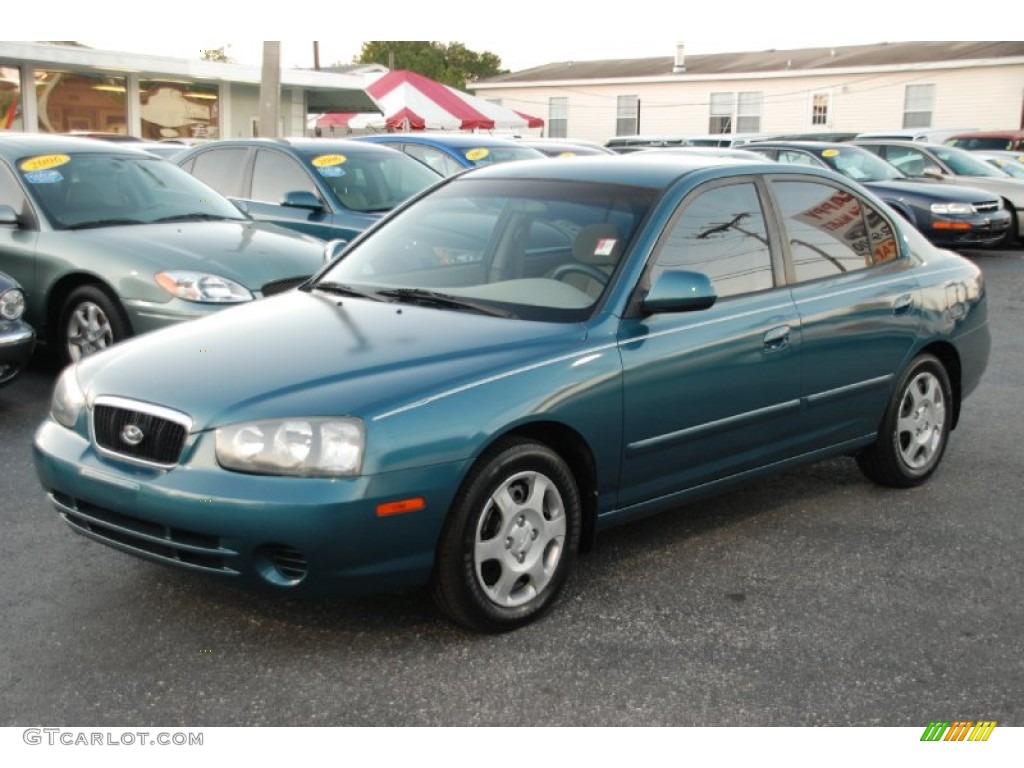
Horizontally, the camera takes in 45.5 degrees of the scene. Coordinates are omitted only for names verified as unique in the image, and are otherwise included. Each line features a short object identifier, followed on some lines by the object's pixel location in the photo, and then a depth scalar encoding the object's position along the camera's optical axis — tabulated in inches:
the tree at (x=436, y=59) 2566.4
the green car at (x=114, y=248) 279.9
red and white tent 815.7
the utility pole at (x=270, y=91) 713.6
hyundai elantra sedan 142.2
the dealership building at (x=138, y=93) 1024.9
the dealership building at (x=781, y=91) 1333.7
